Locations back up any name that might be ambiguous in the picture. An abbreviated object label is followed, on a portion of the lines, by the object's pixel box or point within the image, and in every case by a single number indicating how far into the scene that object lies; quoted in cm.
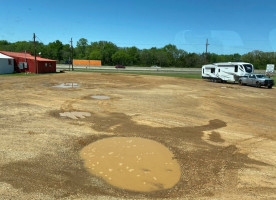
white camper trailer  3125
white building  3869
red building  4206
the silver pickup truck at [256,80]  2708
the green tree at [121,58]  10700
